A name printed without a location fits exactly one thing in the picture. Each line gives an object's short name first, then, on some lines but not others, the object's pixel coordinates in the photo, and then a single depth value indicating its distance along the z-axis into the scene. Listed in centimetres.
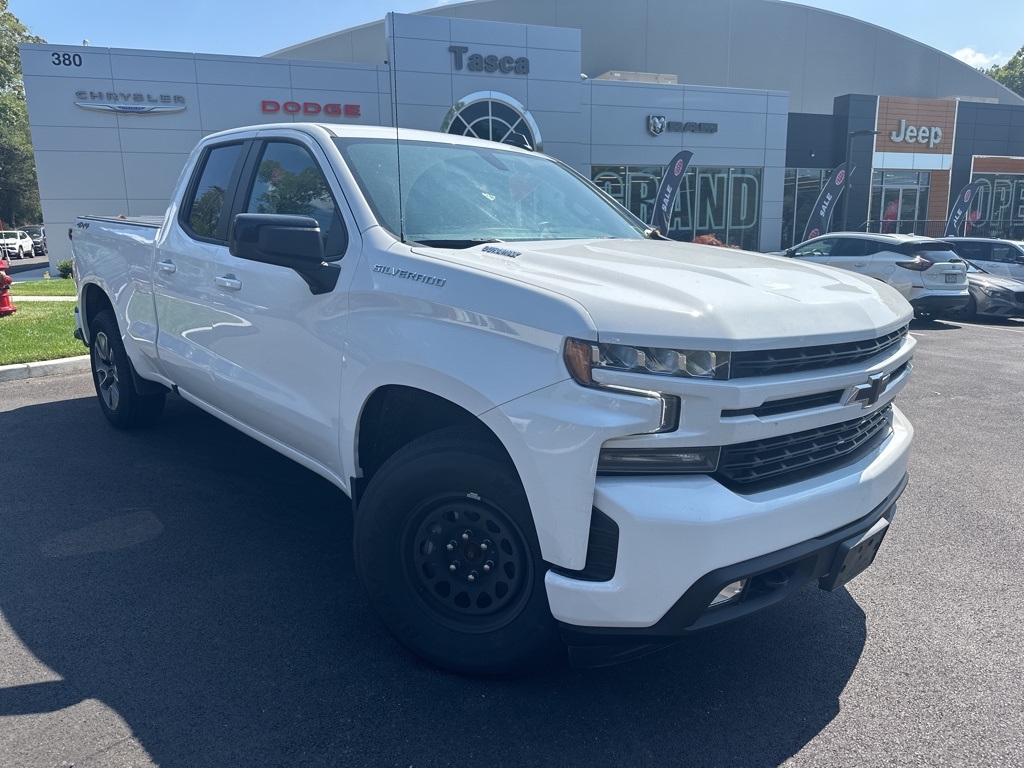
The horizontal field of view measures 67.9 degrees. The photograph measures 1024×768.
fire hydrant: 1115
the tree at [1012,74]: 6969
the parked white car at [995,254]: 1520
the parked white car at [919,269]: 1290
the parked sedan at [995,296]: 1352
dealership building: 2150
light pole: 3145
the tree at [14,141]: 4491
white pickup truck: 219
